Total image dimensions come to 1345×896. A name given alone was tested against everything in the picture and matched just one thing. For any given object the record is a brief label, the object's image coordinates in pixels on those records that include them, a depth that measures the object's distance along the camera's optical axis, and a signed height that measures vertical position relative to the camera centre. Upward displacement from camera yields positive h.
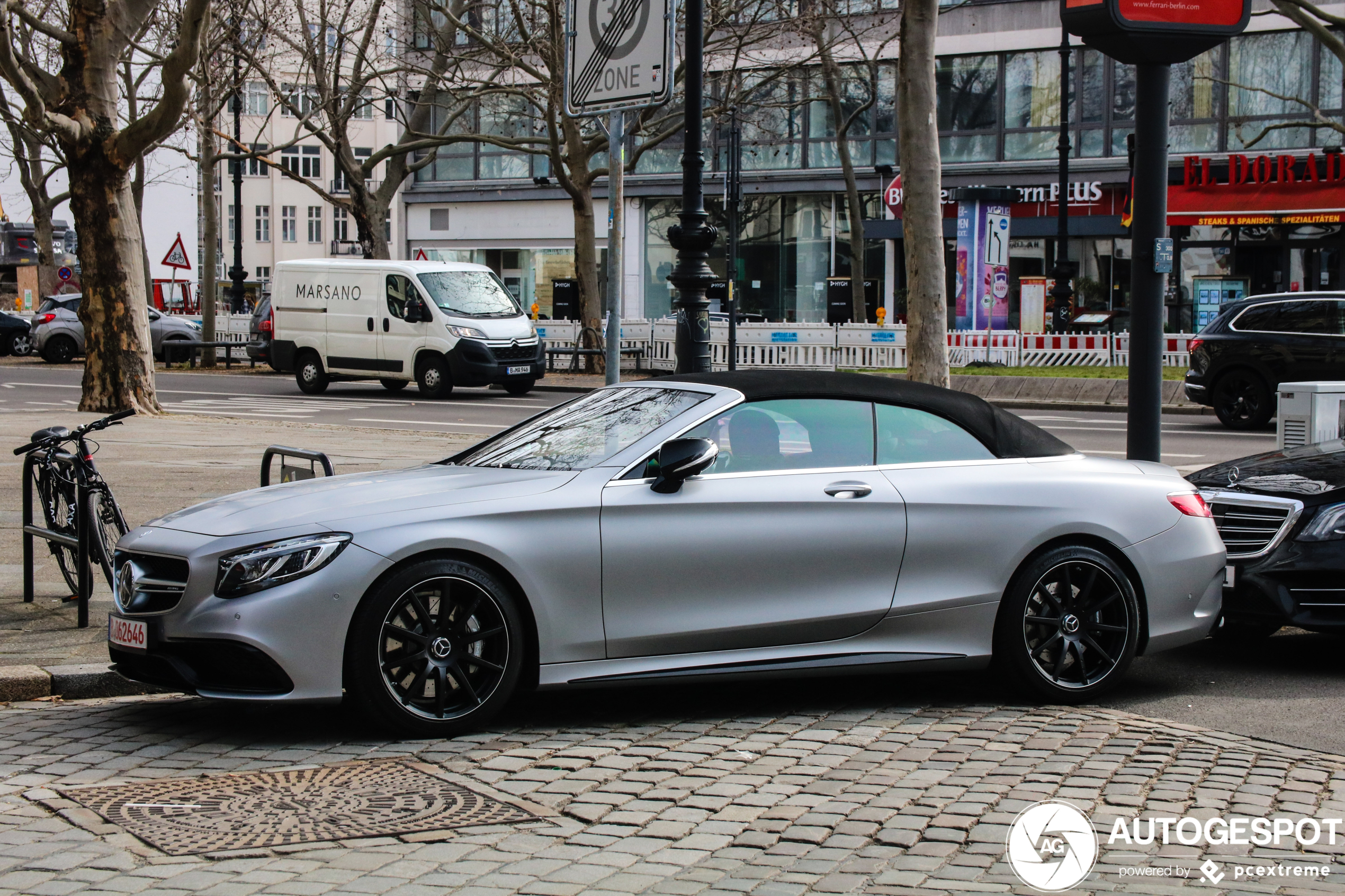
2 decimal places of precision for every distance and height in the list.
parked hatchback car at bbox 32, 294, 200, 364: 36.69 +0.68
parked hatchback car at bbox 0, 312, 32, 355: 39.66 +0.65
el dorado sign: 34.72 +3.81
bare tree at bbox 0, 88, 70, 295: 38.81 +5.08
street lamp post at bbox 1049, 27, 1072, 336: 31.83 +2.87
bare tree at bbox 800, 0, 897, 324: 33.28 +7.01
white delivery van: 26.23 +0.53
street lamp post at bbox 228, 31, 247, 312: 32.62 +3.93
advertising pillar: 30.00 +1.91
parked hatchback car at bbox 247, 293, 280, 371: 33.50 +0.57
